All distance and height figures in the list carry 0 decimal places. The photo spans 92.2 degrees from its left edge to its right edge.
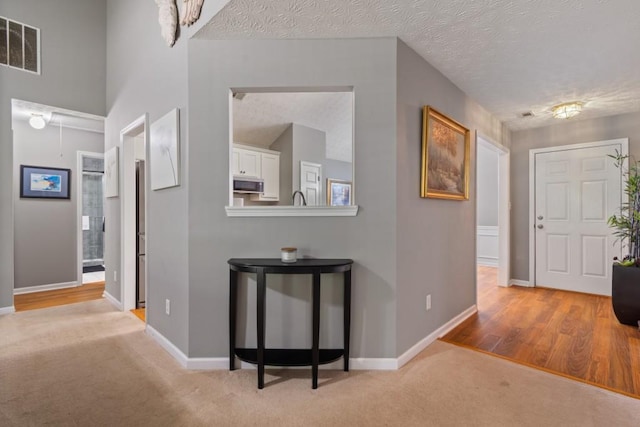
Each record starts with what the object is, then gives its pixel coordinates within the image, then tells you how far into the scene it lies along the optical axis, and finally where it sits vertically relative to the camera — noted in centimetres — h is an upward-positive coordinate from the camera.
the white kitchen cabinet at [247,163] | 359 +59
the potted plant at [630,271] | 290 -56
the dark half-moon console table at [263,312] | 189 -65
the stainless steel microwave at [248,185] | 339 +30
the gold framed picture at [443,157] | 244 +49
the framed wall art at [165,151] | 228 +48
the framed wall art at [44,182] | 424 +41
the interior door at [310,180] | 403 +42
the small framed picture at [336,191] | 413 +29
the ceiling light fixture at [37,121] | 370 +110
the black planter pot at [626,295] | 289 -79
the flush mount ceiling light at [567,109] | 336 +114
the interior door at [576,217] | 391 -6
